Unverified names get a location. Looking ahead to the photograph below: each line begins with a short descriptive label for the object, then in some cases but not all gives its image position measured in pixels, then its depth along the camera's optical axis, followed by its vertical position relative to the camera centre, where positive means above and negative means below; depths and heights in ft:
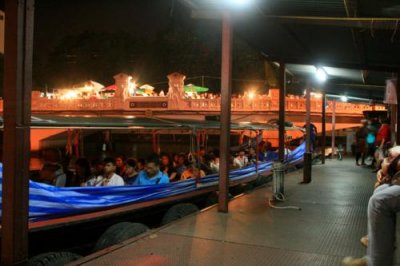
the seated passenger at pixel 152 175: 28.91 -3.67
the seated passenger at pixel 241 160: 45.15 -4.00
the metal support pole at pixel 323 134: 60.90 -1.35
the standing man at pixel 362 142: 56.26 -2.14
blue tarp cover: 19.54 -4.15
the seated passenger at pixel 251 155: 49.69 -3.75
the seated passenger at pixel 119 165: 34.77 -3.69
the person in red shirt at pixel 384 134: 43.78 -0.77
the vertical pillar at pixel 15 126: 12.21 -0.19
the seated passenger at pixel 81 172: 30.19 -3.76
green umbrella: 119.85 +9.88
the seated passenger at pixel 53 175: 26.78 -3.57
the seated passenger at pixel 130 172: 31.46 -3.92
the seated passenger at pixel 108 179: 26.32 -3.67
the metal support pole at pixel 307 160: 38.96 -3.23
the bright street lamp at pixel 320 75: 39.52 +5.00
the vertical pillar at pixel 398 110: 27.40 +1.09
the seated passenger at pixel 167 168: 34.53 -3.90
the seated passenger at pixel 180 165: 35.30 -3.71
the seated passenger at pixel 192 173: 31.30 -3.90
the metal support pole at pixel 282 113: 36.70 +1.01
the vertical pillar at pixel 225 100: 24.86 +1.38
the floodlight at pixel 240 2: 21.81 +6.37
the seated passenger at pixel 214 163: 37.67 -3.83
